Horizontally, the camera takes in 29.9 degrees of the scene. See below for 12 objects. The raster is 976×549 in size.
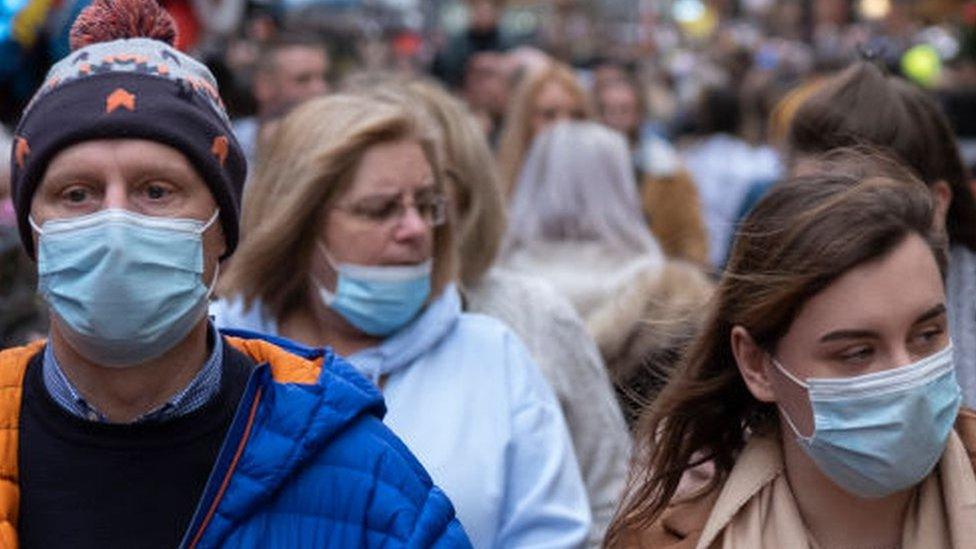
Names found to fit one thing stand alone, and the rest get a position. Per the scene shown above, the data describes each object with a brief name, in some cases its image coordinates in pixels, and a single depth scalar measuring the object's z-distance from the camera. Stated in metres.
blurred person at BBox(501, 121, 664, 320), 6.81
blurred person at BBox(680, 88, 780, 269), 11.98
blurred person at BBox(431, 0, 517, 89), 14.42
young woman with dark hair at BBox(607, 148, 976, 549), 3.30
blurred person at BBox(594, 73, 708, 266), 9.61
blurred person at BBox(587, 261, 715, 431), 5.66
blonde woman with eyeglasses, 4.25
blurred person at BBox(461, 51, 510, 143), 12.09
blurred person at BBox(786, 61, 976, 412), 4.76
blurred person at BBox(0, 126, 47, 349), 4.78
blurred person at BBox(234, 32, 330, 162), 9.12
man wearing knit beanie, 2.97
